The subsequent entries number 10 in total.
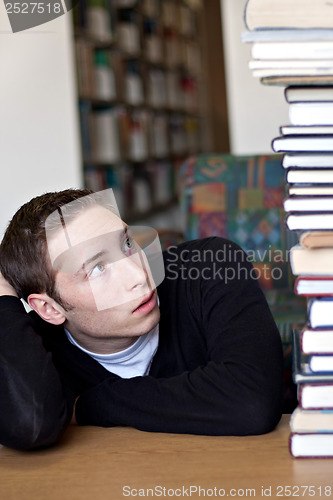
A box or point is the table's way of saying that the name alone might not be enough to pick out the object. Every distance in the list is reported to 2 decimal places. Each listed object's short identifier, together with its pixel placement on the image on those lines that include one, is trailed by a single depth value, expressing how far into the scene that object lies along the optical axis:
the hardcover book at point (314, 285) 1.24
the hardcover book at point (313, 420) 1.27
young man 1.44
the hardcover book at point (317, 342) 1.25
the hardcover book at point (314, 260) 1.24
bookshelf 5.50
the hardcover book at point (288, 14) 1.20
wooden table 1.23
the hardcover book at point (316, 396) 1.26
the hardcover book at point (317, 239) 1.23
